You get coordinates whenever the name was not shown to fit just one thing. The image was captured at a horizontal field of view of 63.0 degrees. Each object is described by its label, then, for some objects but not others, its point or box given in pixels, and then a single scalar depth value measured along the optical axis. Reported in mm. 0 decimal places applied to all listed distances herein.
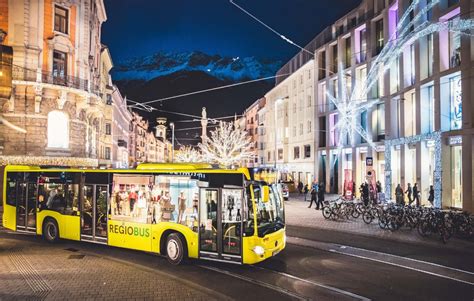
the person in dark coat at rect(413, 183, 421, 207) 24859
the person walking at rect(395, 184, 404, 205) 23717
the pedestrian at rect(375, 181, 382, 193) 29234
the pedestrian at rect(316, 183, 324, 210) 26834
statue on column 69975
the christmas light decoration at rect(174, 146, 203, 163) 84112
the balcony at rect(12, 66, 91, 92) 26984
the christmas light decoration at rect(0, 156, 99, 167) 27078
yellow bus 10430
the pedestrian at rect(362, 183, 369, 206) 26441
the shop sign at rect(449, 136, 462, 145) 22141
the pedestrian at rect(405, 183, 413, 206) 25072
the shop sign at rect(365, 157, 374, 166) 24977
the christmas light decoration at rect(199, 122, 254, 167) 53909
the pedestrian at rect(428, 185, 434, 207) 24172
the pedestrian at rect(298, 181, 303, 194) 43716
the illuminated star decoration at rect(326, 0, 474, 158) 23439
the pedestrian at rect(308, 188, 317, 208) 28016
